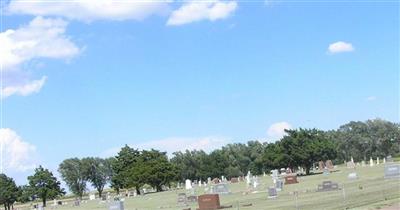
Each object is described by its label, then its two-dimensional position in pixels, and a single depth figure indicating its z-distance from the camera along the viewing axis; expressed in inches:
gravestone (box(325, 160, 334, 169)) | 3918.8
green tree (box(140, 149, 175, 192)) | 4271.7
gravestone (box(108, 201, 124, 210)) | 1894.7
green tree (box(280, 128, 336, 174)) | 3823.8
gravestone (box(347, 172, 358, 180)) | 2505.8
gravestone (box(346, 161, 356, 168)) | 4012.8
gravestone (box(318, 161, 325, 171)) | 4194.1
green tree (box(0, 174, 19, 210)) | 4648.4
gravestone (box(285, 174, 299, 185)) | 2751.0
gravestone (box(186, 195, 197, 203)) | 2296.8
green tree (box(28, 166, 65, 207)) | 4485.7
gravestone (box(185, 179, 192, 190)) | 3629.7
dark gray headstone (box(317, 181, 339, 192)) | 1967.2
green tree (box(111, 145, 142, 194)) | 4530.0
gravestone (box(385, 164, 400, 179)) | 2088.1
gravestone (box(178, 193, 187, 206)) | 2246.4
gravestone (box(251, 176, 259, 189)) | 2908.7
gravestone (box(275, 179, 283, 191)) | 2317.3
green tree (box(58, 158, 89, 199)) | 6550.2
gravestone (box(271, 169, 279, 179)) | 3320.4
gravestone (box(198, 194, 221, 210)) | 1731.1
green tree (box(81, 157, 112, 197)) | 6756.9
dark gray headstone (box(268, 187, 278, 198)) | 1970.6
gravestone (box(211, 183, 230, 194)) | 2579.2
